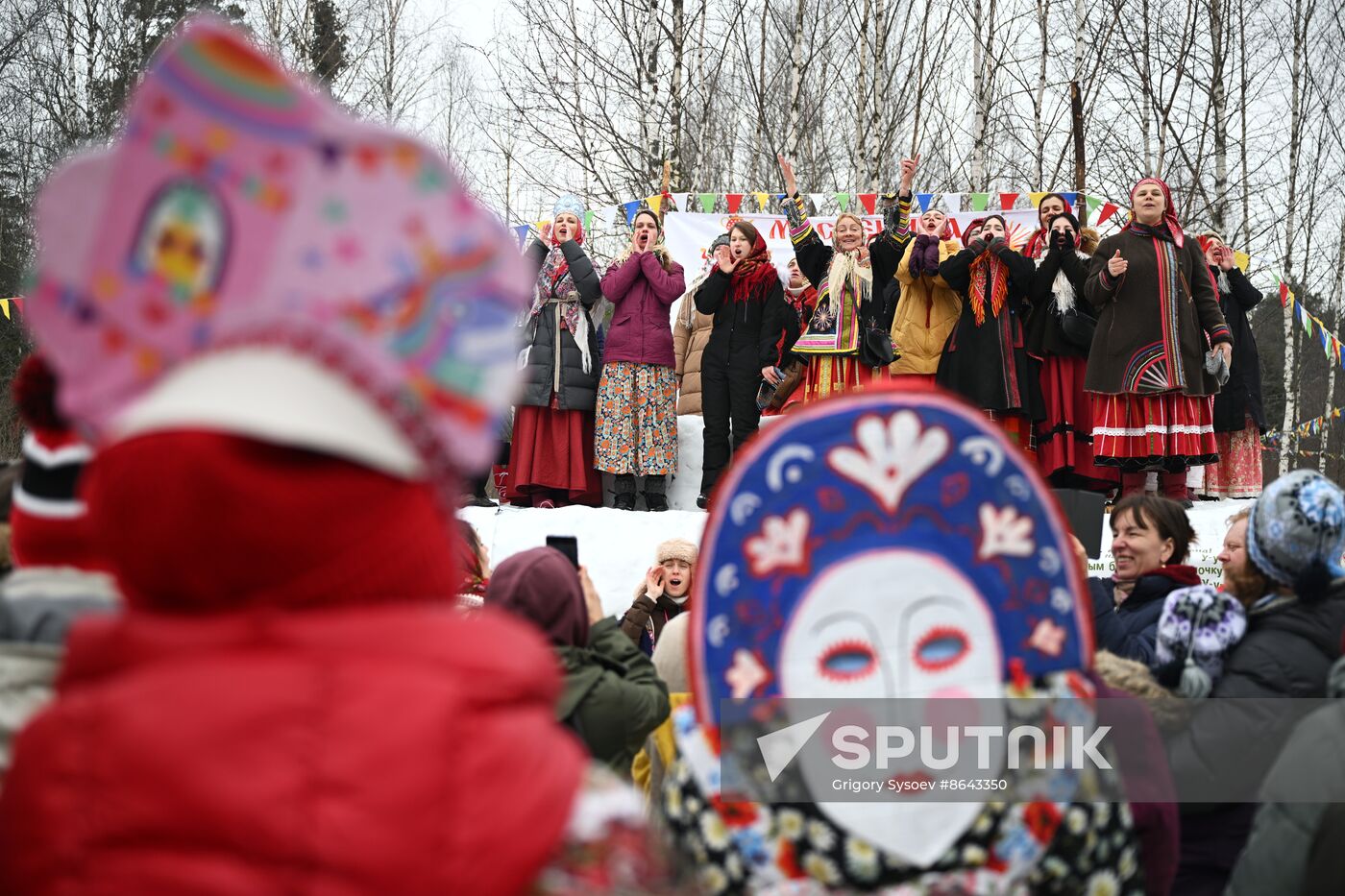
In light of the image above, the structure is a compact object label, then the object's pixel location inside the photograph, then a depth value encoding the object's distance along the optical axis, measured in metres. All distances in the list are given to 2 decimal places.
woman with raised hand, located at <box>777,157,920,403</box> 7.94
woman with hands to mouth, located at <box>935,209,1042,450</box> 8.00
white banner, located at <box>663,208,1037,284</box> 11.93
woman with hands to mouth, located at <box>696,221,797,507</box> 8.24
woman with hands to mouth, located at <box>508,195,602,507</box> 8.36
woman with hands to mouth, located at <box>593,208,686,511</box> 8.20
